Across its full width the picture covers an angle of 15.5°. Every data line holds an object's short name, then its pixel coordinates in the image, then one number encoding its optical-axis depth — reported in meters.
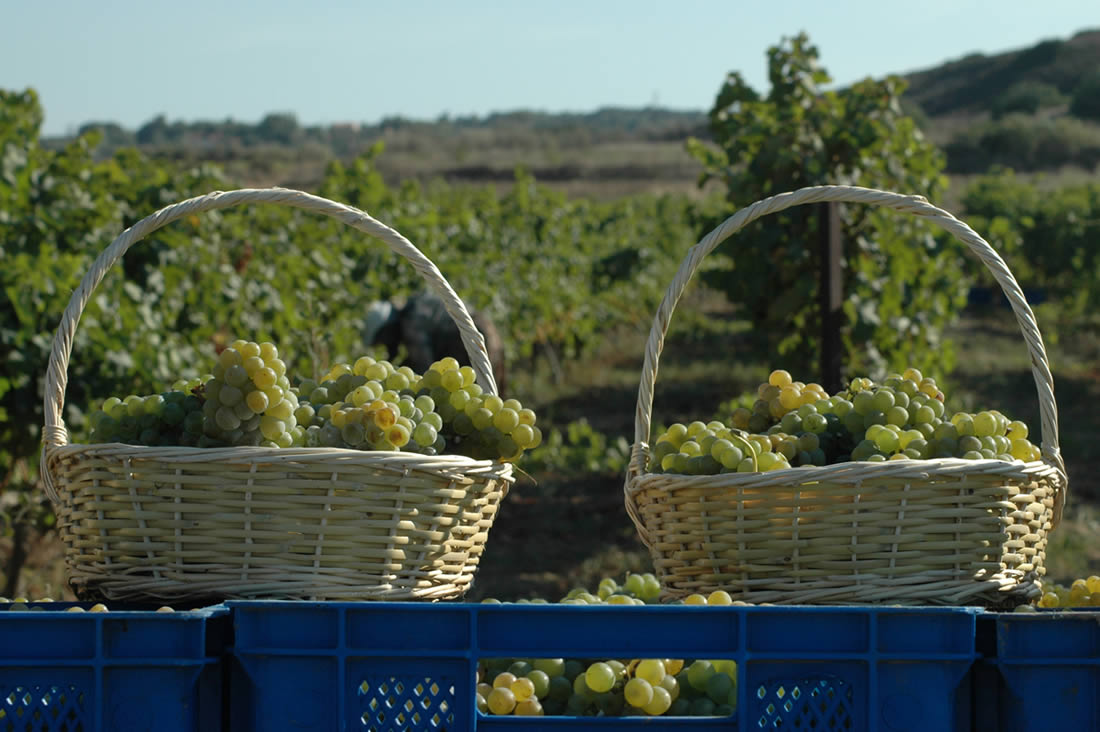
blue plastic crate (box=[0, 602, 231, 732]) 2.73
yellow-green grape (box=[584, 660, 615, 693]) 2.79
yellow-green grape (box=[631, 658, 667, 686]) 2.79
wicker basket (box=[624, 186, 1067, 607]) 2.88
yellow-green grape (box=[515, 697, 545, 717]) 2.78
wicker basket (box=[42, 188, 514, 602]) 2.85
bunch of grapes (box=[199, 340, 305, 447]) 2.88
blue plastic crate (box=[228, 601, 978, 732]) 2.74
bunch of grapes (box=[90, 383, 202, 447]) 2.93
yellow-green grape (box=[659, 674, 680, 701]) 2.79
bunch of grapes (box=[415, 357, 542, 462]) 2.98
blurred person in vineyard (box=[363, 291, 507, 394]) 10.44
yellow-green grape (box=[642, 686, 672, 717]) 2.77
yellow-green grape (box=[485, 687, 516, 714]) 2.77
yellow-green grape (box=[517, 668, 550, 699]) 2.81
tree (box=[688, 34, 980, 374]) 7.92
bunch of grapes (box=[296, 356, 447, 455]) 2.89
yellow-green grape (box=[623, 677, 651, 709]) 2.77
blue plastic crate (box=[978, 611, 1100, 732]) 2.75
